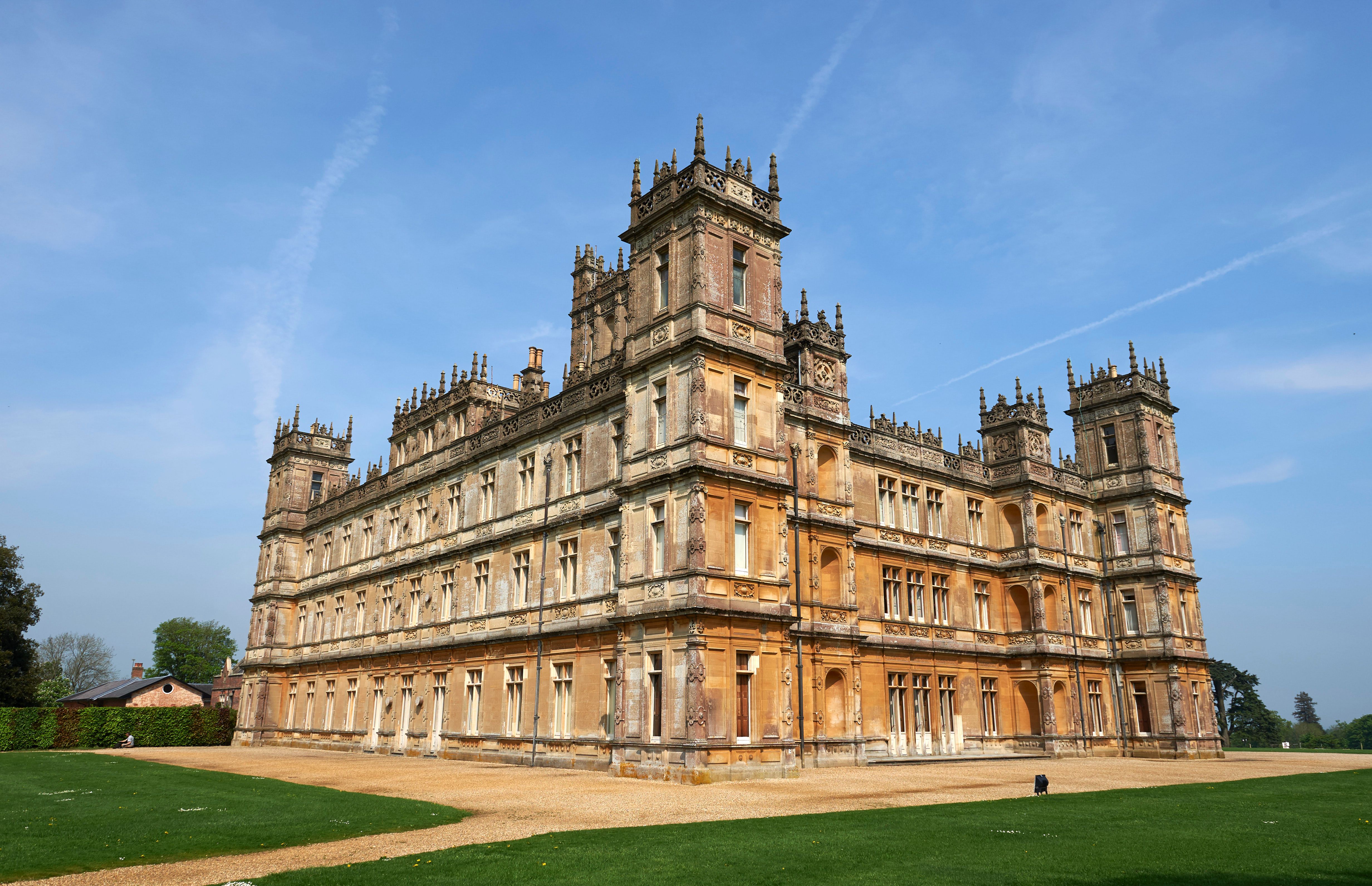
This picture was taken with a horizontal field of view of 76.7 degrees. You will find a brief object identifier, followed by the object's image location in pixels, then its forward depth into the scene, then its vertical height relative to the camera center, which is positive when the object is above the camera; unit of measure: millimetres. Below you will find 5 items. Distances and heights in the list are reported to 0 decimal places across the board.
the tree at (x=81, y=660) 116375 +3319
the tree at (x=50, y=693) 58156 -574
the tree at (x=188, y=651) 100188 +3982
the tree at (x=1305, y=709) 123000 -1707
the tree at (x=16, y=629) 51656 +3153
